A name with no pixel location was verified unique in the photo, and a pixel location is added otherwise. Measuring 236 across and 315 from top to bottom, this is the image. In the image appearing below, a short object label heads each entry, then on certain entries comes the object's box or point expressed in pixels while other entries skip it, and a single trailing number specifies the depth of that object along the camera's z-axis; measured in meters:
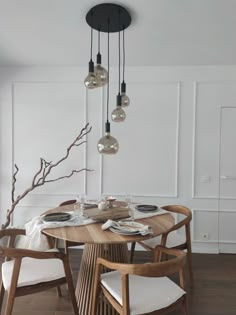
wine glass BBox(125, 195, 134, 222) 2.50
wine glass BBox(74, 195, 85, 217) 2.41
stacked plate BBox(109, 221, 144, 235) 1.92
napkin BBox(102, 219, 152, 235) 1.93
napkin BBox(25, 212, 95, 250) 2.10
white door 3.40
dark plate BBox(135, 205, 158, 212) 2.59
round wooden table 1.86
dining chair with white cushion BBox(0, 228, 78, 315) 1.74
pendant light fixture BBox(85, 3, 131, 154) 2.13
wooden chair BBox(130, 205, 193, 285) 2.56
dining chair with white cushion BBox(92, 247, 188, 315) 1.48
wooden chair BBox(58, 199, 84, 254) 2.65
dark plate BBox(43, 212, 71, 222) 2.22
